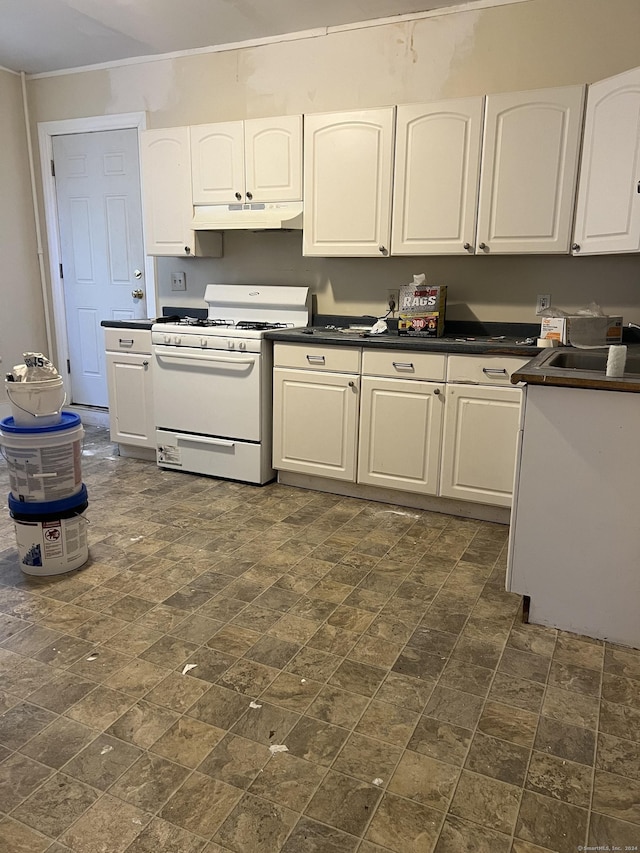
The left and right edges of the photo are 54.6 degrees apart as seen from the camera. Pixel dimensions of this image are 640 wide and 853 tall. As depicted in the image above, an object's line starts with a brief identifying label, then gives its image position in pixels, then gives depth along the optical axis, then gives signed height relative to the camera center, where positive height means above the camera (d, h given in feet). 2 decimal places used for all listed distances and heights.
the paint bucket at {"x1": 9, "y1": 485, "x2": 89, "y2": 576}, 8.07 -3.31
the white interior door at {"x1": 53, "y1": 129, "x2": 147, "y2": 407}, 14.75 +0.90
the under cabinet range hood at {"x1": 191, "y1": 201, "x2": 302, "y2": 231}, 11.64 +1.19
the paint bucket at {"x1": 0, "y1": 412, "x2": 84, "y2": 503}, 7.86 -2.30
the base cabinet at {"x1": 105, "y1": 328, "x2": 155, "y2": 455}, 12.96 -2.28
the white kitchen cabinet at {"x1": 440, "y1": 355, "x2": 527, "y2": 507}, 9.78 -2.30
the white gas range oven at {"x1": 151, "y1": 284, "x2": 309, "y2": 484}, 11.62 -2.06
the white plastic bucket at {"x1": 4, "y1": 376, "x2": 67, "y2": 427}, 7.97 -1.58
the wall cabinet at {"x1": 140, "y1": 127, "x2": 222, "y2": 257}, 12.59 +1.66
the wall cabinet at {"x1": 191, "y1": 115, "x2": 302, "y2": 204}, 11.51 +2.22
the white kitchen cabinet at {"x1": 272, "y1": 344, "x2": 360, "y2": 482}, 11.03 -2.30
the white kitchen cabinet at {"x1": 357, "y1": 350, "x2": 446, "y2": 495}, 10.36 -2.30
